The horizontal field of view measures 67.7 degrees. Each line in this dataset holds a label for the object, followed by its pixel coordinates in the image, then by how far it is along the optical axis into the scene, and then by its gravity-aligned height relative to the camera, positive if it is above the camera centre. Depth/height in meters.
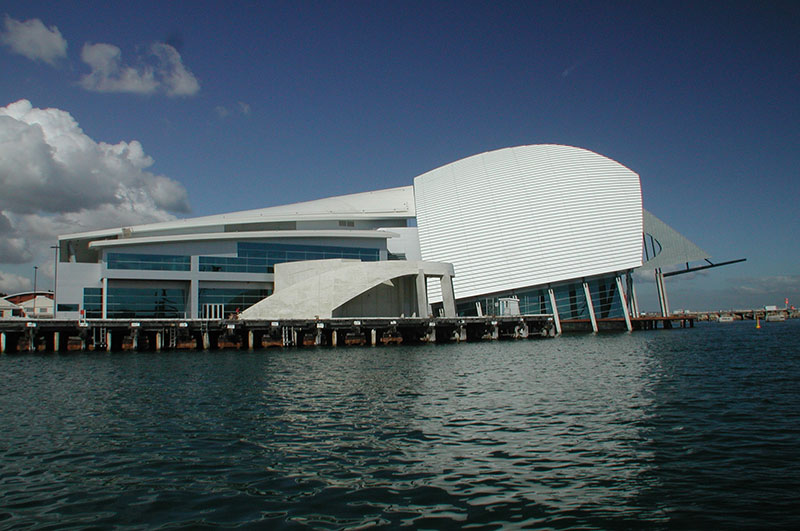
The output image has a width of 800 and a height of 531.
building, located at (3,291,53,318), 80.94 +10.44
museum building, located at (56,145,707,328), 48.38 +9.28
